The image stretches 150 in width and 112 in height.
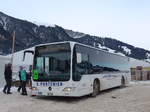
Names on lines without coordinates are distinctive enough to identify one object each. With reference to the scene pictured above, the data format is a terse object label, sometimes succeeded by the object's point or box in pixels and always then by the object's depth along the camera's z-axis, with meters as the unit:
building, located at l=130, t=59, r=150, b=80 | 18.05
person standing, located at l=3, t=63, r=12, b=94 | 7.76
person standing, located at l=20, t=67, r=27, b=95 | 7.63
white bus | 6.16
